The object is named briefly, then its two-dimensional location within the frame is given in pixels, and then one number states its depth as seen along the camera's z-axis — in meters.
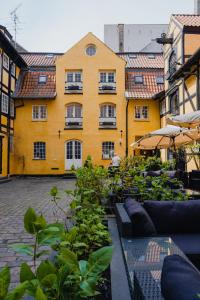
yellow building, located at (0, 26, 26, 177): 14.47
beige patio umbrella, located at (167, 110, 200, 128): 5.02
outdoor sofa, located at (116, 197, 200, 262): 2.80
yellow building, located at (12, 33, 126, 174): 16.97
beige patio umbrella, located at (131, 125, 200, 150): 7.14
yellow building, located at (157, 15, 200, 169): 10.74
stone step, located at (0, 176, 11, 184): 13.06
